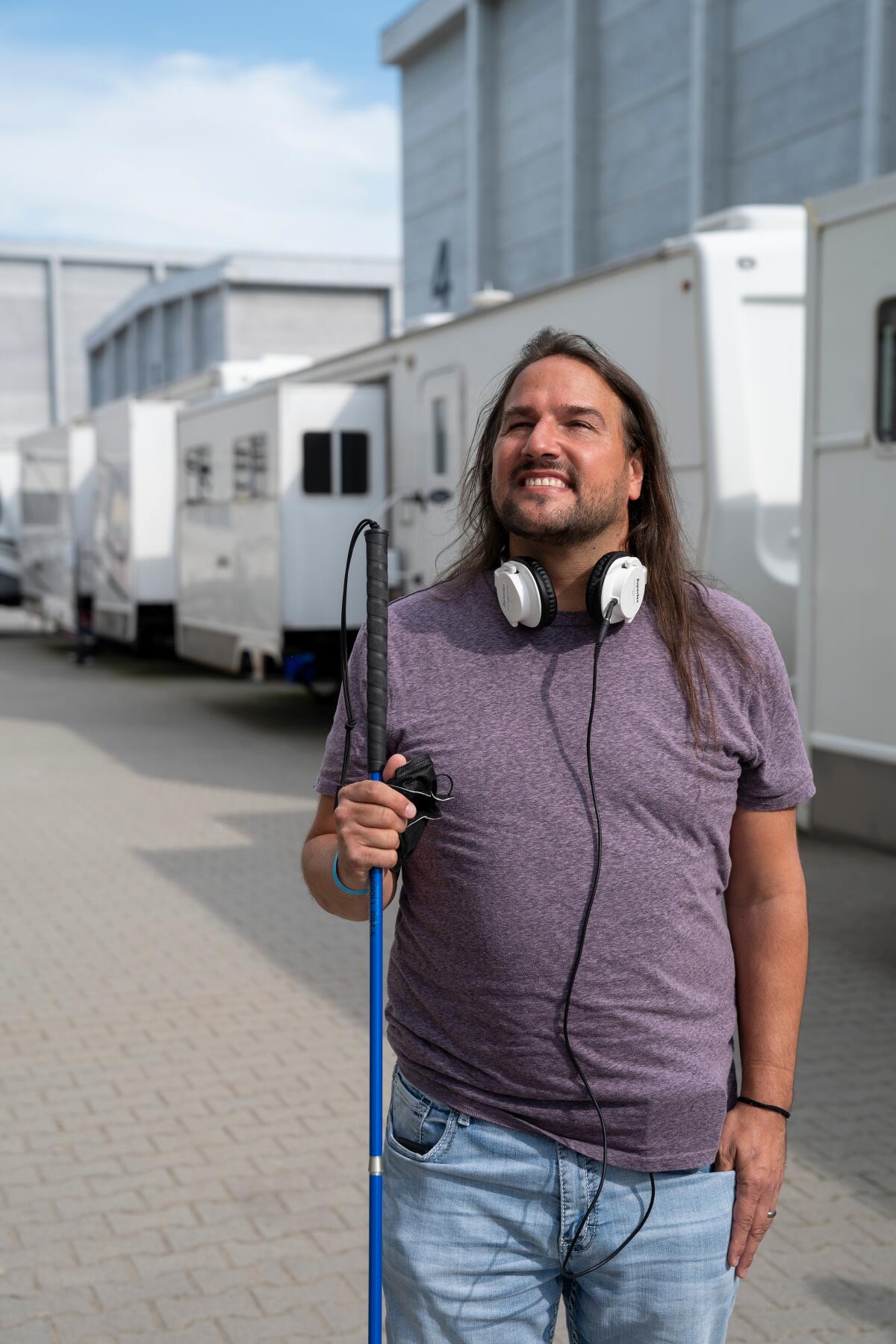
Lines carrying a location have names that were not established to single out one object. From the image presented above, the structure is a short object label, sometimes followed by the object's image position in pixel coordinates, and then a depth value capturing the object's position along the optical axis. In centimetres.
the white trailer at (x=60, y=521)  2002
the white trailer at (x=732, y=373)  792
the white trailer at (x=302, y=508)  1175
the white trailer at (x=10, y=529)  2500
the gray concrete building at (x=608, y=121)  2359
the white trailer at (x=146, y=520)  1677
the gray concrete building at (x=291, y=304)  4216
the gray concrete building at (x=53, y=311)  5300
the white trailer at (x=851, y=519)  621
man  197
